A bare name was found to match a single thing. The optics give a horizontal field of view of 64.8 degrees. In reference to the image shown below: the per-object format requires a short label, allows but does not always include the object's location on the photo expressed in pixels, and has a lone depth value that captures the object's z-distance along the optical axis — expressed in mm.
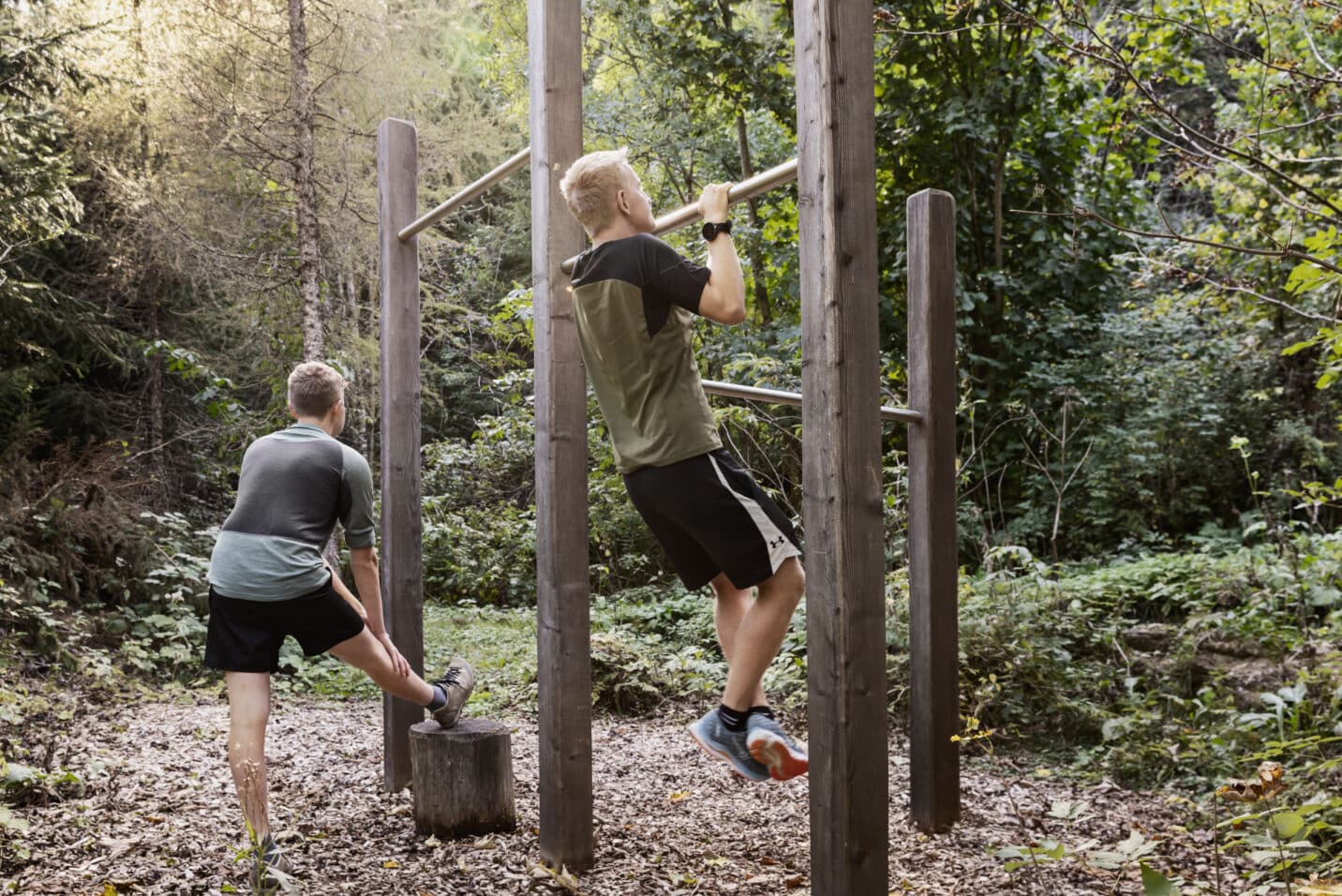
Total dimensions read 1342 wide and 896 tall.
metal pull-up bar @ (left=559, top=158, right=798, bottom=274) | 2367
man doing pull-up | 2596
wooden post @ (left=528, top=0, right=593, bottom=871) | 3172
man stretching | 3104
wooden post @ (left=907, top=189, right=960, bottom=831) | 3914
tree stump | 3613
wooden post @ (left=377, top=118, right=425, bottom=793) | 4051
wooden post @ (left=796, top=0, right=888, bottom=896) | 2197
